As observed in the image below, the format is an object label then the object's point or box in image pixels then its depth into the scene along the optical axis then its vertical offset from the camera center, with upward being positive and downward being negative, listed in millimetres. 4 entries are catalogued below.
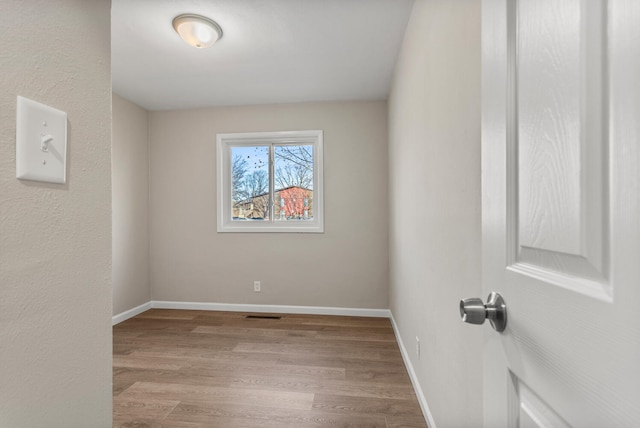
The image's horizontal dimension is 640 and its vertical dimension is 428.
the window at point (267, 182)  3720 +370
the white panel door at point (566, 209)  321 +4
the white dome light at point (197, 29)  2018 +1209
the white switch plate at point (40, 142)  515 +123
